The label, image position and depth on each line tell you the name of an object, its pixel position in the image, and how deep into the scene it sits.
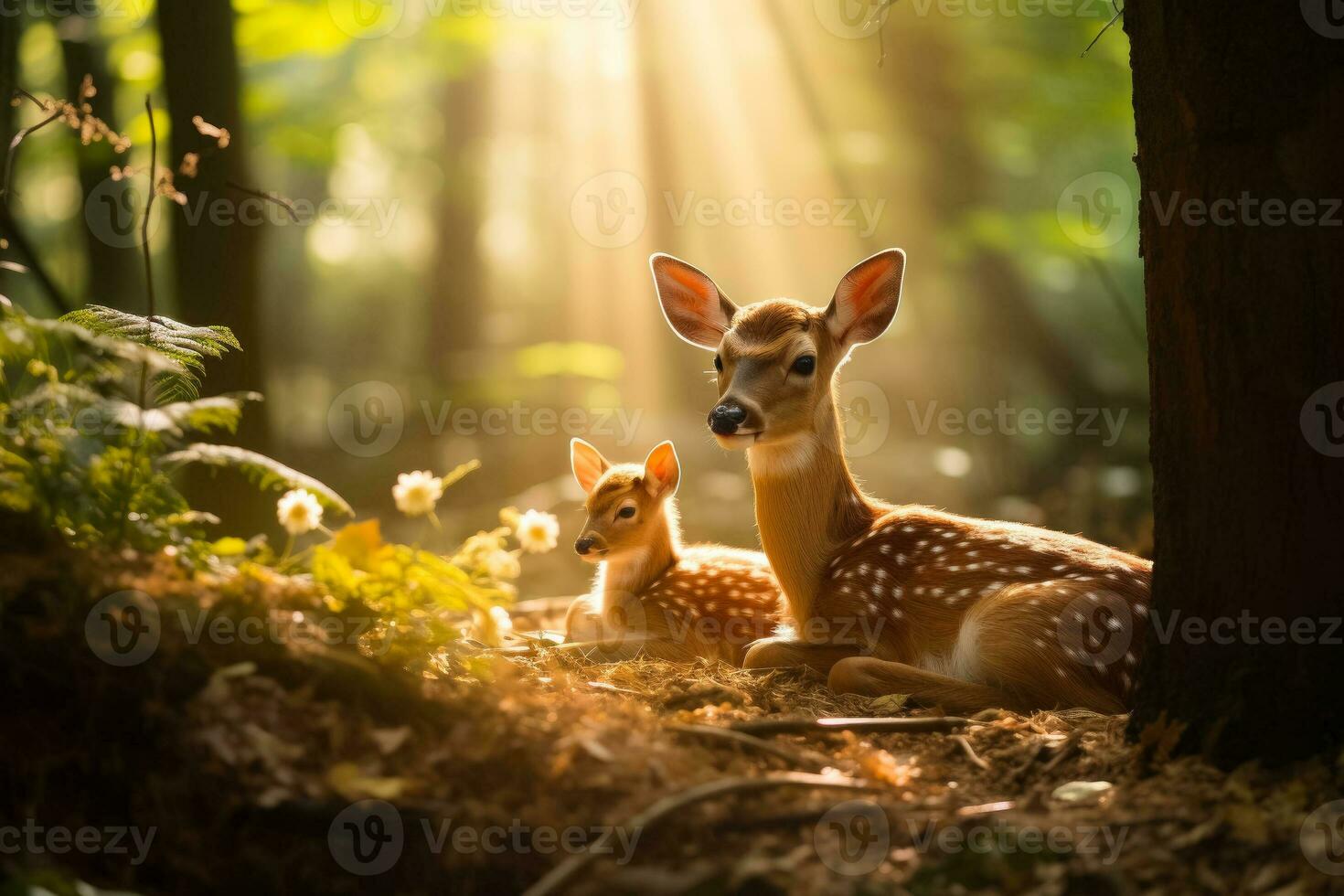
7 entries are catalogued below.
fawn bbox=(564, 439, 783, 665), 5.50
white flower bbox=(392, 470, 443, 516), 3.63
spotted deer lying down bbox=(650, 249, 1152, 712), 4.27
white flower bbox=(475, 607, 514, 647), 3.33
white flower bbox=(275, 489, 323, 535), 3.57
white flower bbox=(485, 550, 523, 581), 3.50
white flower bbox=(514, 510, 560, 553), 3.80
